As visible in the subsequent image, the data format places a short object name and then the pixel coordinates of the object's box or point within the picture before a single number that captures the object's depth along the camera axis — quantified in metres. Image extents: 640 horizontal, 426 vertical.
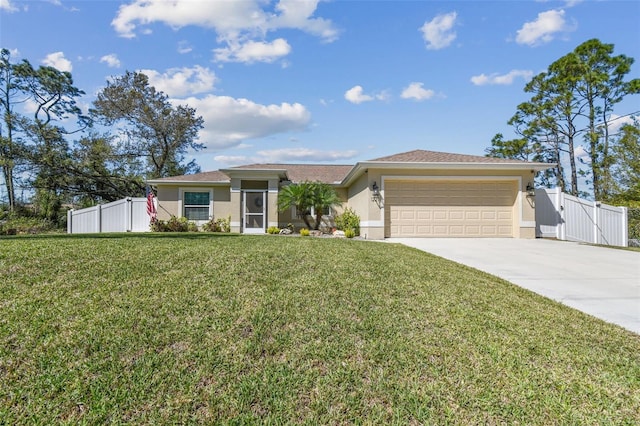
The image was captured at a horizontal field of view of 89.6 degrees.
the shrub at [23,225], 15.13
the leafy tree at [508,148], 24.34
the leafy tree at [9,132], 20.84
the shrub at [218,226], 15.83
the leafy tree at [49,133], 20.96
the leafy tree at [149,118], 25.55
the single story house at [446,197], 12.33
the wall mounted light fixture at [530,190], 12.42
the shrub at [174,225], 15.41
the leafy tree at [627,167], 16.95
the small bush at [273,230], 15.01
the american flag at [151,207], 16.55
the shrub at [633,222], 13.16
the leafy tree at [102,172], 22.89
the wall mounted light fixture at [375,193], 12.38
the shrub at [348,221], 13.67
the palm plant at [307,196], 15.02
